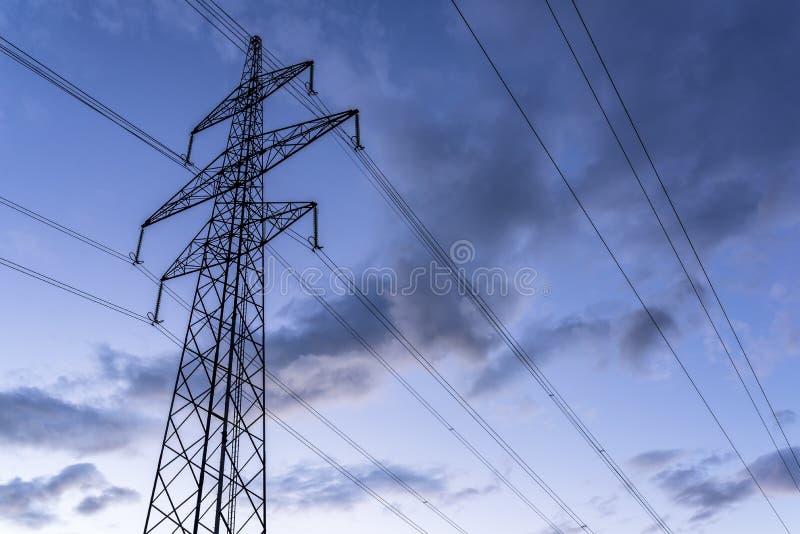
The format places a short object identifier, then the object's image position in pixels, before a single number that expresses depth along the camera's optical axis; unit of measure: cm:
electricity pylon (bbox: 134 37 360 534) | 1595
